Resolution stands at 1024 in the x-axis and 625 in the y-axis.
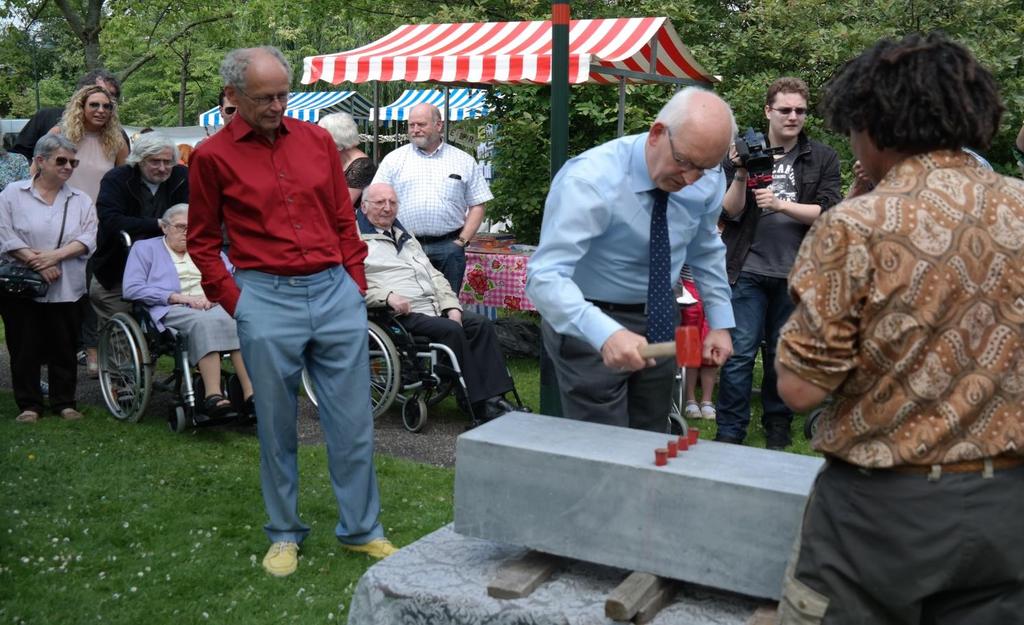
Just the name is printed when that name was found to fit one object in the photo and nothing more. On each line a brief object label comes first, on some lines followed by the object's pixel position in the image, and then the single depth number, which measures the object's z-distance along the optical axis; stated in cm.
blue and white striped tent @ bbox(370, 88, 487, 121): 2109
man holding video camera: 621
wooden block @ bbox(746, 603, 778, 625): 283
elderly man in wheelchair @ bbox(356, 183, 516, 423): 714
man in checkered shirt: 828
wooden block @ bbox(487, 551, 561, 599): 307
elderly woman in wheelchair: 683
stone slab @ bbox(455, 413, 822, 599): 280
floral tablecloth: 891
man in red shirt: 434
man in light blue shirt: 334
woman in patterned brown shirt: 210
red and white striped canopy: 911
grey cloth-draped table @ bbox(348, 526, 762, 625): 299
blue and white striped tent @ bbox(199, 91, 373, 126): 2562
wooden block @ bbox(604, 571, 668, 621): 285
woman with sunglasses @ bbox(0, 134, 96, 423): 701
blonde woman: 754
